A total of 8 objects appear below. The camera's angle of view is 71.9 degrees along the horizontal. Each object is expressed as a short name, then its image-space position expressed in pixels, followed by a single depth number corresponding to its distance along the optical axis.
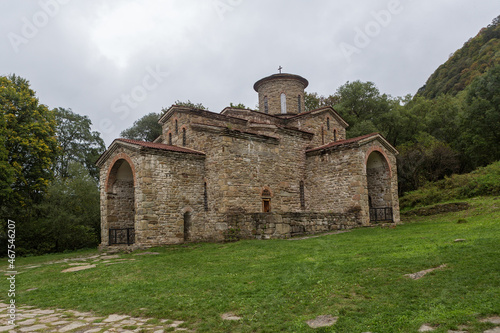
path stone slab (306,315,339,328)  4.38
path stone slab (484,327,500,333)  3.65
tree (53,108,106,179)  30.71
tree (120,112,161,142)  38.50
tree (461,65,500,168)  24.91
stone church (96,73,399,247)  14.73
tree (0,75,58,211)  19.25
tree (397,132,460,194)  26.67
